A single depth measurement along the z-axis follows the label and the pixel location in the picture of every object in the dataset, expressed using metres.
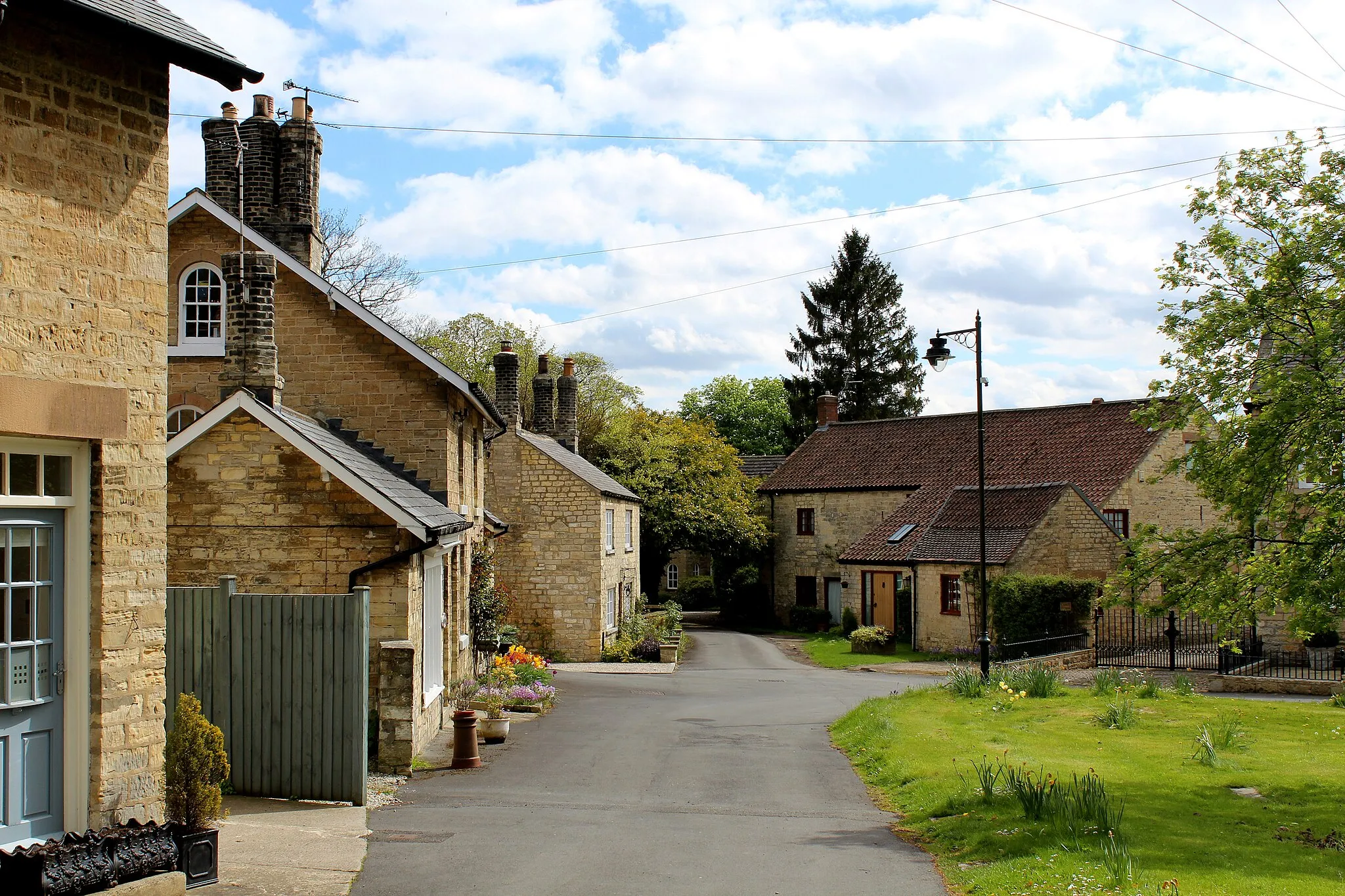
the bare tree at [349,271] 42.19
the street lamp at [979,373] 21.77
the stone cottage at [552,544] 31.44
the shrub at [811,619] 45.41
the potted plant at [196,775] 7.96
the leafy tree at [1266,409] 11.23
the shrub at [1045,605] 30.03
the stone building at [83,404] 7.26
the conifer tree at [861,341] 61.50
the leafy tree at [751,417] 79.31
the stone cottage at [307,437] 14.25
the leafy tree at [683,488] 45.22
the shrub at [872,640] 34.66
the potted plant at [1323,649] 24.49
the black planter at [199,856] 7.68
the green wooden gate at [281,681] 11.67
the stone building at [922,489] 36.19
